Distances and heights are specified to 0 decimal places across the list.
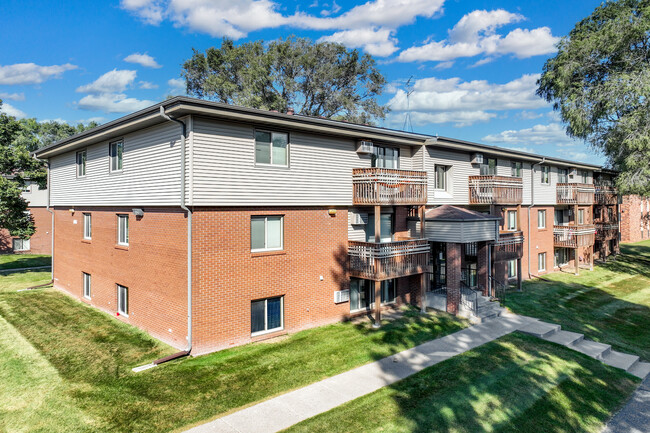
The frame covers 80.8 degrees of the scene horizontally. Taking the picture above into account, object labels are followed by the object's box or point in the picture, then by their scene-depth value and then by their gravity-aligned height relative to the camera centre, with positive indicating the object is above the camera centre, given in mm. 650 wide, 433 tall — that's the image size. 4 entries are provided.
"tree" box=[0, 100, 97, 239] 19109 +2241
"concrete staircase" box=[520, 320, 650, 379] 12203 -4743
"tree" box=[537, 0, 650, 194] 23078 +8269
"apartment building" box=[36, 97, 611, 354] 11406 -244
